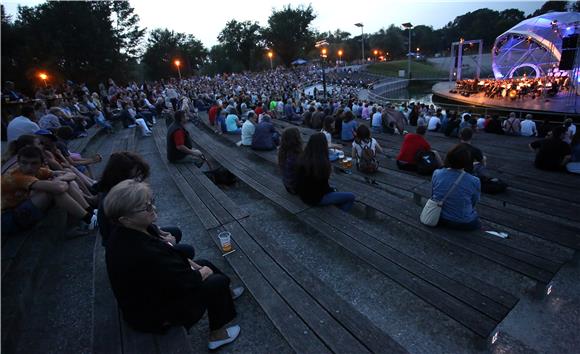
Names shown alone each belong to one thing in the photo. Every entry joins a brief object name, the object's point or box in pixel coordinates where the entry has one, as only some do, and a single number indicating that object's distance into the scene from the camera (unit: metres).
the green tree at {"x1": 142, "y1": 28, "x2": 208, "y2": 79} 54.44
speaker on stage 18.08
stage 17.44
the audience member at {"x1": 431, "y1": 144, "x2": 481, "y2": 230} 3.45
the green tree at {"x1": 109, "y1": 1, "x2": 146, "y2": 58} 34.16
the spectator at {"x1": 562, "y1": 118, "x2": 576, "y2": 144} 8.41
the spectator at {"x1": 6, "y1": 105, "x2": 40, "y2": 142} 6.56
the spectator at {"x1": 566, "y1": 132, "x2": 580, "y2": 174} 5.45
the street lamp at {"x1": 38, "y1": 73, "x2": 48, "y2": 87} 23.59
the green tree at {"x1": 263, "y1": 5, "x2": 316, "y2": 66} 61.94
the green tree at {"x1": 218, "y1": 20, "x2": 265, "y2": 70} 62.69
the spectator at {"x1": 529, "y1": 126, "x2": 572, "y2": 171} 5.66
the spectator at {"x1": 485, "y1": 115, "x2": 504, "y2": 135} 11.98
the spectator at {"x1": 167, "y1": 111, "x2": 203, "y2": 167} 6.54
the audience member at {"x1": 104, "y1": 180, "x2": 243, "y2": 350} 1.96
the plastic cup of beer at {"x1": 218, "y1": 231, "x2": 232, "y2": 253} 3.35
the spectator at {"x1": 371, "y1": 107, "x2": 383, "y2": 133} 11.42
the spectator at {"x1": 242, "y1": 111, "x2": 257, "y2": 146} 8.38
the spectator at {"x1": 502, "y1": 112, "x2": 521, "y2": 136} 11.79
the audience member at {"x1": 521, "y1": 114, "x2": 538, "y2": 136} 11.37
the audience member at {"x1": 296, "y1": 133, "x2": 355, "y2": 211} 4.04
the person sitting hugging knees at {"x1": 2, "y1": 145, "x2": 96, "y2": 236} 3.33
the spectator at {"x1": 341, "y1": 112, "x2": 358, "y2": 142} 8.84
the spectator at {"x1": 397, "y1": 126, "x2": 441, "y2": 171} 5.86
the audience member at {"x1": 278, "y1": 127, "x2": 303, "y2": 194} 4.68
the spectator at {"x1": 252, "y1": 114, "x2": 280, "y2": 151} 7.88
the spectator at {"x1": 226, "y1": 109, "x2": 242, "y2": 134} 10.59
